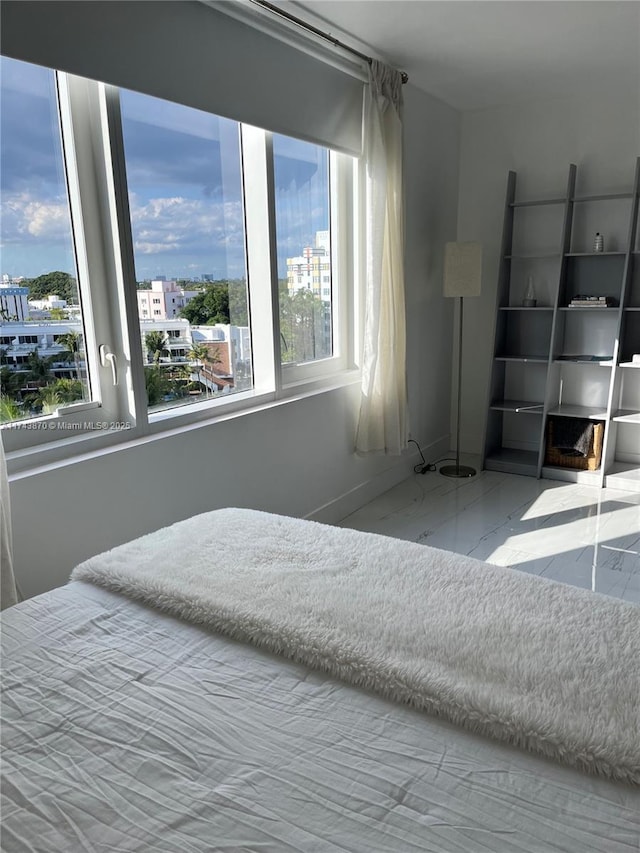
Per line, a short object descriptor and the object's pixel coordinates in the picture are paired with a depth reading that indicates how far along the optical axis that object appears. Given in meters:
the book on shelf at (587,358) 4.00
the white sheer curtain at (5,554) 1.75
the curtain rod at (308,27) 2.45
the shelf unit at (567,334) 3.91
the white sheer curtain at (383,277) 3.23
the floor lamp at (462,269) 3.88
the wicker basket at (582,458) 3.98
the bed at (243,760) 0.79
